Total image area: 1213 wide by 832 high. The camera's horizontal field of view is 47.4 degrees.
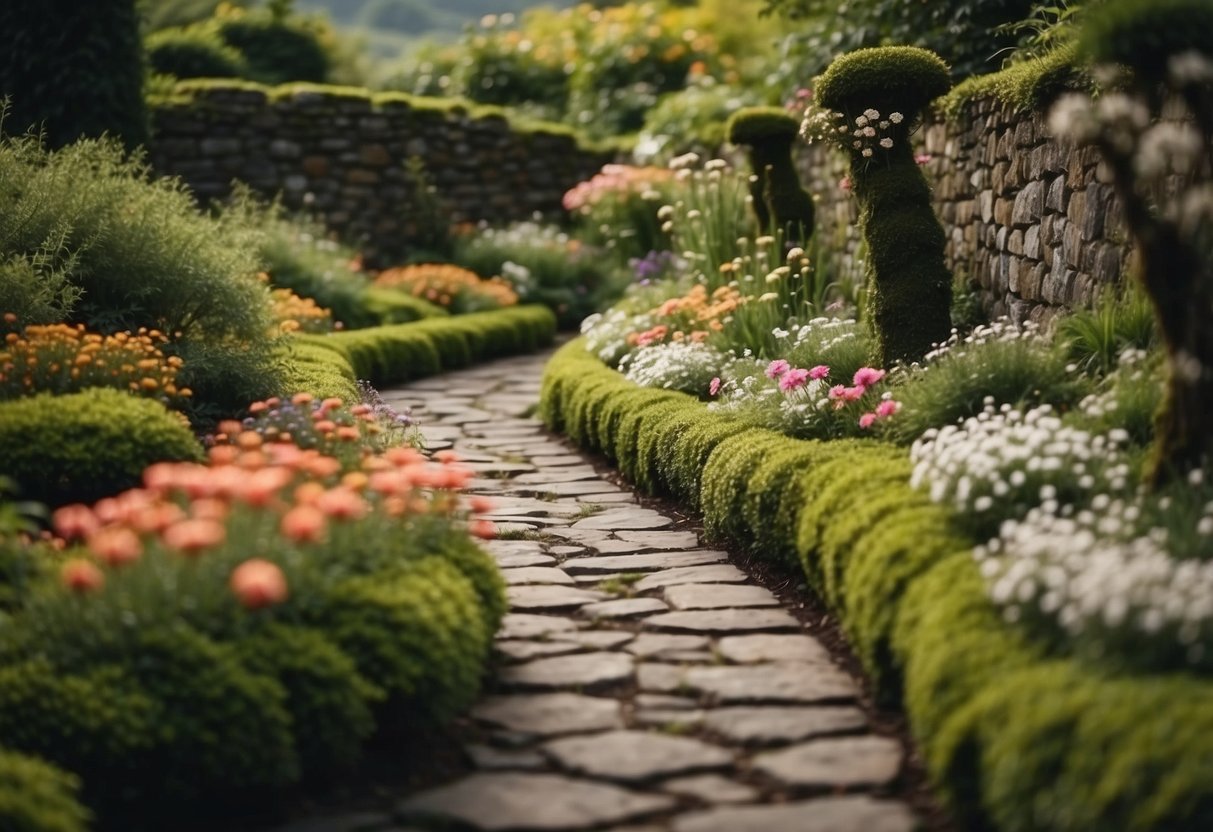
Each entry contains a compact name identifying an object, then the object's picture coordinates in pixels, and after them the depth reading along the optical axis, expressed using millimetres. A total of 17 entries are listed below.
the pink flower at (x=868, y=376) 5867
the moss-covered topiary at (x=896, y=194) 6531
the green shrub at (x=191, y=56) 16375
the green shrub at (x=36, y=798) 3023
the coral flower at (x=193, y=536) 3402
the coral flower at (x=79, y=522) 3688
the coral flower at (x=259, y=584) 3332
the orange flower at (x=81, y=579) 3395
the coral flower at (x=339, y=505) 3705
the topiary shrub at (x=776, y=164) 9352
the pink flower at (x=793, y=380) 6141
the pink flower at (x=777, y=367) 6672
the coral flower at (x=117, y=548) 3429
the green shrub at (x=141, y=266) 7055
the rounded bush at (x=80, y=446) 5094
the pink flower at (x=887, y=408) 5454
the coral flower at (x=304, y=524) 3562
